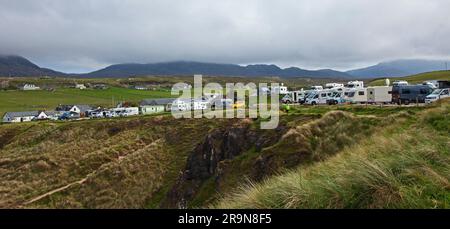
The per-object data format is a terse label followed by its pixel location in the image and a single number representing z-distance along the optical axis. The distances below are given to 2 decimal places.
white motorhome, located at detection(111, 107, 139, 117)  84.68
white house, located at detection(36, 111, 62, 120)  95.00
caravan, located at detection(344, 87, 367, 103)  44.81
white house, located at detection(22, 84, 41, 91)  169.12
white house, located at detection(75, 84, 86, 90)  174.62
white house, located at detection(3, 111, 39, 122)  92.92
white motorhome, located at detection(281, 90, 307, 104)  60.38
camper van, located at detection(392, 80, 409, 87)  43.74
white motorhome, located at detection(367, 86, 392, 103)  42.06
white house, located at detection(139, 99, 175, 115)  92.62
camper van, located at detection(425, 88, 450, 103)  37.67
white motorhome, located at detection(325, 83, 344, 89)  65.62
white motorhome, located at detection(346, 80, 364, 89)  58.67
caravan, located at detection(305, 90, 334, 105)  51.38
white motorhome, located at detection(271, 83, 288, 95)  78.20
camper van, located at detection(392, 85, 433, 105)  41.69
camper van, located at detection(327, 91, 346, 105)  48.72
